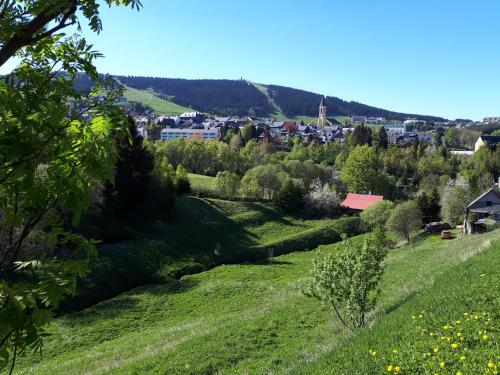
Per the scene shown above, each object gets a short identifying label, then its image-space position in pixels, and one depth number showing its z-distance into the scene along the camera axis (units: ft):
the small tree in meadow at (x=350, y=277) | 44.75
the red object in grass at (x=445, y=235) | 153.07
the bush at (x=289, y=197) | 207.62
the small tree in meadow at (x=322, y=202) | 210.18
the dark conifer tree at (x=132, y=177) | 154.40
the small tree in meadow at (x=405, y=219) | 157.17
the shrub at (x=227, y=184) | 215.51
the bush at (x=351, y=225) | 182.70
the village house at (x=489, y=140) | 489.05
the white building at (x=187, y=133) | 550.57
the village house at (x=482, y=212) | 157.28
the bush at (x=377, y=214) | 181.47
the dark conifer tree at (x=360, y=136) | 422.00
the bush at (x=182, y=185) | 200.95
